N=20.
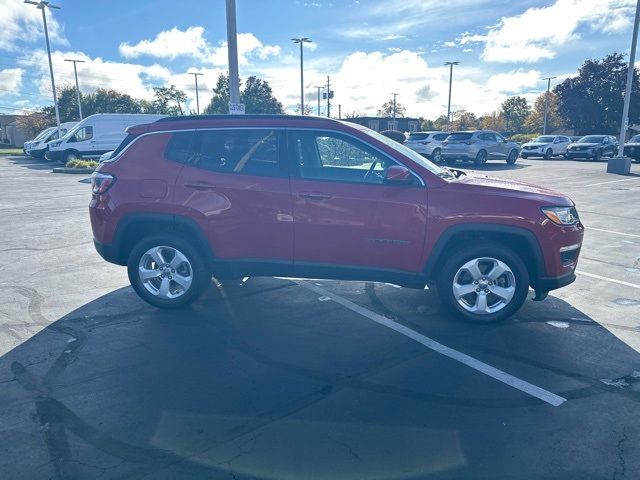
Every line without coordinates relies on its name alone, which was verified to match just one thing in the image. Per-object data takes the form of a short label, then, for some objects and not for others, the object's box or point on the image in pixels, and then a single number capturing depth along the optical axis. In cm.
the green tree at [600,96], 5488
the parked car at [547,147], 3225
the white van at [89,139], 2484
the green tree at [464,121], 9074
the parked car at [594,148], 3016
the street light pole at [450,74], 5365
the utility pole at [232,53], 950
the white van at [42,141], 3046
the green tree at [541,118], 7538
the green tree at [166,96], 8138
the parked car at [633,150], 2644
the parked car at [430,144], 2569
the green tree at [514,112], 8451
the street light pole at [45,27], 2928
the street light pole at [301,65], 4244
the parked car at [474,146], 2358
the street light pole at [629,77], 1830
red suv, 445
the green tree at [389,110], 9769
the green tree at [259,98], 7398
